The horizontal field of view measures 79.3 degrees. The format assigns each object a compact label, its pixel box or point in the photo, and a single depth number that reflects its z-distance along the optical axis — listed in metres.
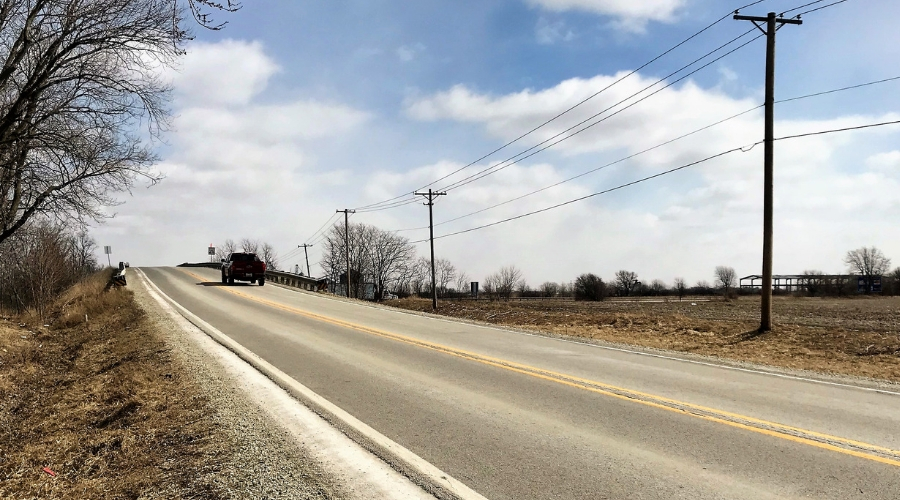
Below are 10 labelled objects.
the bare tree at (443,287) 121.81
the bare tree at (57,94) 11.09
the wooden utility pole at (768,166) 16.09
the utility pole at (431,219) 34.47
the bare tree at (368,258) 99.00
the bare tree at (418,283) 116.96
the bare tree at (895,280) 72.83
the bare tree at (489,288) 113.81
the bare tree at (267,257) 122.52
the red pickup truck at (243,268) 35.81
